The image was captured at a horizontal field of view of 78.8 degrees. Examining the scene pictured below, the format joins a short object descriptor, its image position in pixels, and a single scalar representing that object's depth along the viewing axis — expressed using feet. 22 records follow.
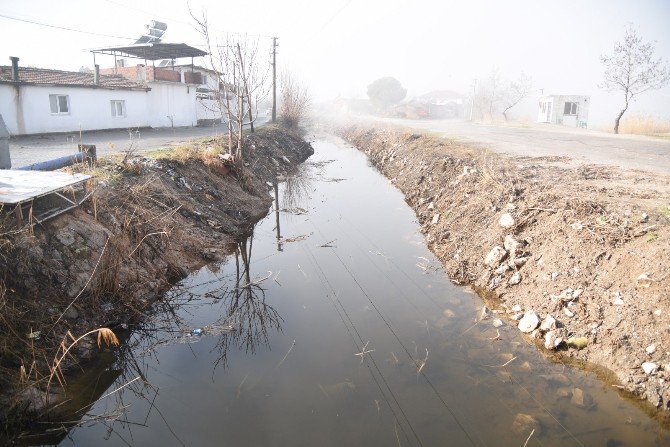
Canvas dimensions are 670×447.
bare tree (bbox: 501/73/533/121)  151.64
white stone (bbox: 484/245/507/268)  21.40
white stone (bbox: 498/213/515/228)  22.77
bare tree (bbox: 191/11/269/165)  36.78
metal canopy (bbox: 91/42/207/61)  74.28
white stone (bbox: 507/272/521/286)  19.61
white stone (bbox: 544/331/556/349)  15.84
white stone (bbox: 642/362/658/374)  13.23
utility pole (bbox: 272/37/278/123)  97.09
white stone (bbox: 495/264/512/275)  20.72
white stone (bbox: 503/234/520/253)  21.18
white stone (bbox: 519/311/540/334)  16.90
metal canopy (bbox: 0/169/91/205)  15.12
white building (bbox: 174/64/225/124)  91.63
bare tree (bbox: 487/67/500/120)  164.82
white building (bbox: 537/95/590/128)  113.26
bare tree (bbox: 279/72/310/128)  88.63
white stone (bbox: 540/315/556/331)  16.37
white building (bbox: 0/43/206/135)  54.03
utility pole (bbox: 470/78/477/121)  168.97
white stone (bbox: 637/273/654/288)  15.17
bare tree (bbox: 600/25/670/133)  83.92
